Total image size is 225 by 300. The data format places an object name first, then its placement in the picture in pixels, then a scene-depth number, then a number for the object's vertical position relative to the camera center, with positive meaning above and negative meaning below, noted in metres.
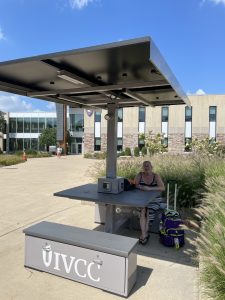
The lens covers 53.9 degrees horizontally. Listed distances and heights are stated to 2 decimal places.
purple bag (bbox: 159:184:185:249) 3.74 -1.54
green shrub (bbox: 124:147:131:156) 30.58 -1.51
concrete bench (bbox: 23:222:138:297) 2.56 -1.41
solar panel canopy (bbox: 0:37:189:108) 2.74 +1.07
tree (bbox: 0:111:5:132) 45.08 +3.74
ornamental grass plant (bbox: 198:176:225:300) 2.15 -1.22
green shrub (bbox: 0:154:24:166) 17.17 -1.71
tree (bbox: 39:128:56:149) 41.94 +0.45
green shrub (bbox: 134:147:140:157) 30.36 -1.43
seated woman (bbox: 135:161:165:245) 4.28 -0.79
